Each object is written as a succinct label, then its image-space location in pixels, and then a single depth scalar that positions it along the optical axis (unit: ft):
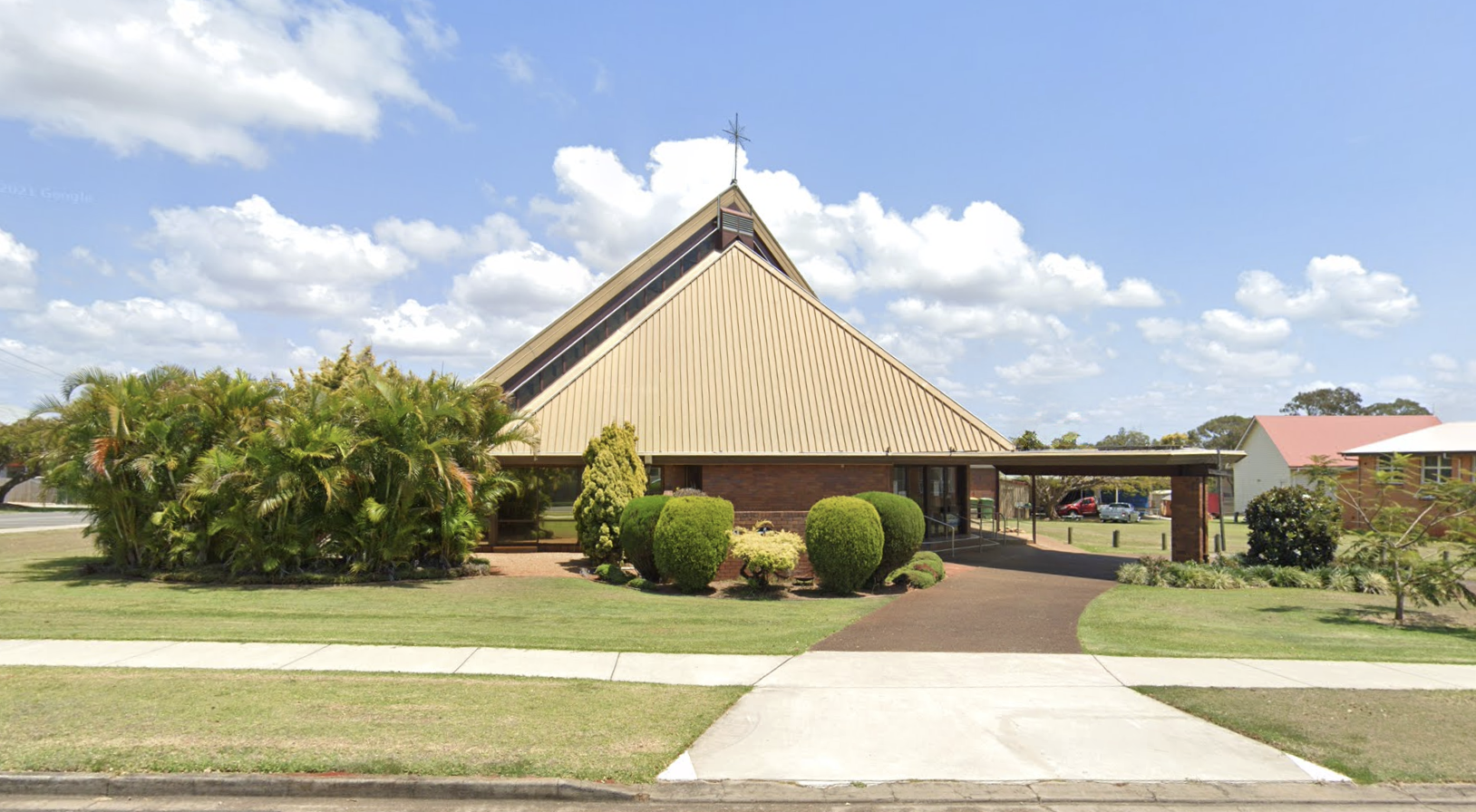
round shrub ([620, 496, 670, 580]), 53.67
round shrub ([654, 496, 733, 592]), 49.85
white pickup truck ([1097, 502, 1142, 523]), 157.71
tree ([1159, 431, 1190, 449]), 177.84
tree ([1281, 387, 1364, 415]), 301.84
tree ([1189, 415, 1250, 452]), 295.07
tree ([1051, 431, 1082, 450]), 185.56
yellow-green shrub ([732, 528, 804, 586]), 49.88
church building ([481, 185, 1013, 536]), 71.15
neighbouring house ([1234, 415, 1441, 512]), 177.27
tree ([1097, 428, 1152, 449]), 272.10
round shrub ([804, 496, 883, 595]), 49.32
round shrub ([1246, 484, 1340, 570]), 58.34
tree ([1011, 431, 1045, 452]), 173.17
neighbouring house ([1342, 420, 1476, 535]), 111.14
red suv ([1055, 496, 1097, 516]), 168.25
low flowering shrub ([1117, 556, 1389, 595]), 54.75
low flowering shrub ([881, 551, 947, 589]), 54.47
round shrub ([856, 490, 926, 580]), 51.21
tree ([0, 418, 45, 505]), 58.13
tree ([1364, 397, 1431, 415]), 295.07
